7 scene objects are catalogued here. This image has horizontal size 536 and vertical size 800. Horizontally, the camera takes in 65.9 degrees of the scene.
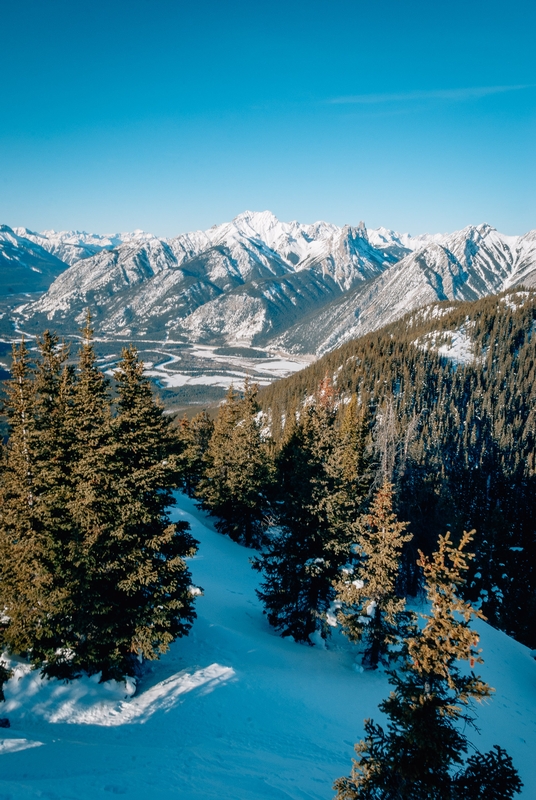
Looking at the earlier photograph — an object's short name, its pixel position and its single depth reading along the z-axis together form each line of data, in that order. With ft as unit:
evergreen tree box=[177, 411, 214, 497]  164.42
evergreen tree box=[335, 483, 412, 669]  61.46
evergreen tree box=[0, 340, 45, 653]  47.14
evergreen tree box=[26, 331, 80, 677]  47.44
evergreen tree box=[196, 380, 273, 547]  118.11
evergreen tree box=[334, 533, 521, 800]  31.35
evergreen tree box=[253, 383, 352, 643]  69.67
